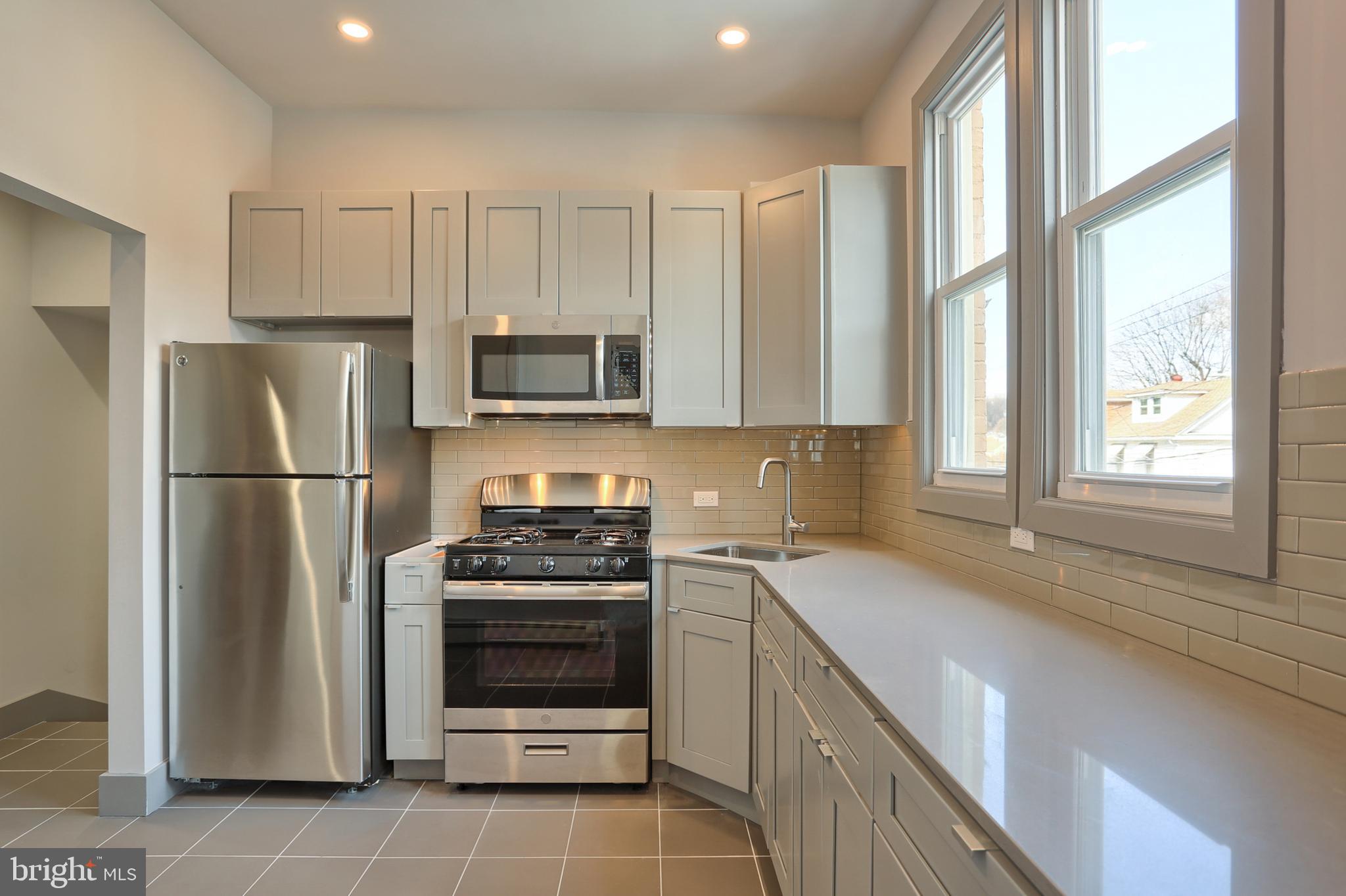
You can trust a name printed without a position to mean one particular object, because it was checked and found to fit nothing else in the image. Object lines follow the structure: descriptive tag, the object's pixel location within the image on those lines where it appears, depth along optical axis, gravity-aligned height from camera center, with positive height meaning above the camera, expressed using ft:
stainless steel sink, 9.05 -1.47
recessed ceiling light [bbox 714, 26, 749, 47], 8.29 +5.18
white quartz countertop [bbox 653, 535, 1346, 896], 2.03 -1.26
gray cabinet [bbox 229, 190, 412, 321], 9.45 +2.76
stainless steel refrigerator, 8.11 -1.39
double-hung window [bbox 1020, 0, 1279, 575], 3.55 +1.14
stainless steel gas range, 8.40 -2.72
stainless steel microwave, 9.26 +1.23
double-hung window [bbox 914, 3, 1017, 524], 6.37 +1.79
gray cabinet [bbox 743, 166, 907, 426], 8.66 +1.98
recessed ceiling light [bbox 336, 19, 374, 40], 8.18 +5.19
